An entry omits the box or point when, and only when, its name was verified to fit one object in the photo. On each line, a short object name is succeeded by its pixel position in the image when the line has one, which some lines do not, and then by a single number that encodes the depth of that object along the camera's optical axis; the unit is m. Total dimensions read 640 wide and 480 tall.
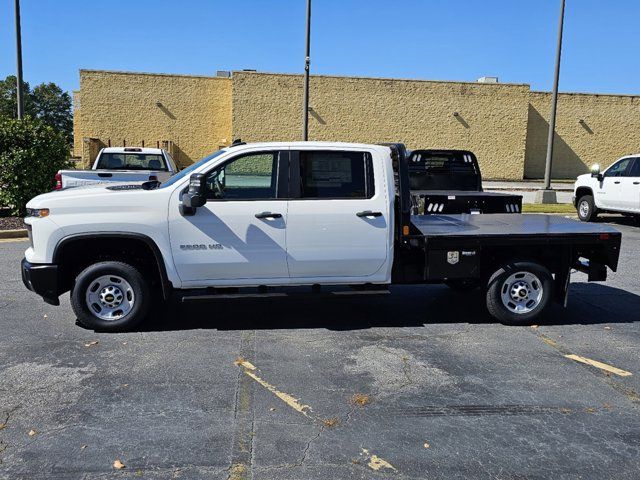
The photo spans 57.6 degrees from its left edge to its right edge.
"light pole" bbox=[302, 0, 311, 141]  18.64
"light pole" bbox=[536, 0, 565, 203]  19.42
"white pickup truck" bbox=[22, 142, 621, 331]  5.82
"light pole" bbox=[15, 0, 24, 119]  15.50
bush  13.09
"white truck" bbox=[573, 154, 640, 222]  15.03
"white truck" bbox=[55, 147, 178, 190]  11.99
